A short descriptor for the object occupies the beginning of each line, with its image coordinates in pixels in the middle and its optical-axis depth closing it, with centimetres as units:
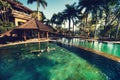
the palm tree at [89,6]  1719
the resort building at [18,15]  1399
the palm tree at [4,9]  1248
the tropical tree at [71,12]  2233
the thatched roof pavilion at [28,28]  1211
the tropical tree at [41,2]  1875
